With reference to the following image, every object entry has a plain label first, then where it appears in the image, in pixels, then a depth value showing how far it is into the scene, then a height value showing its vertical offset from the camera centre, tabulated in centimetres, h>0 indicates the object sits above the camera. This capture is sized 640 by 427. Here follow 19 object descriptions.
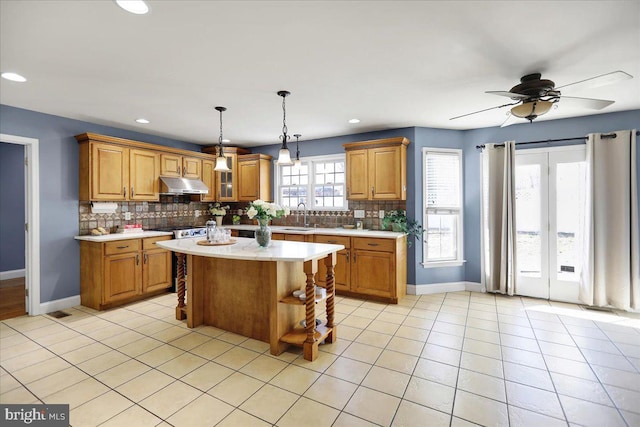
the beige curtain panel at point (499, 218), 438 -10
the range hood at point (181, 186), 482 +46
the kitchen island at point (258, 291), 273 -80
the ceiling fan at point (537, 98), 268 +103
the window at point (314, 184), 536 +54
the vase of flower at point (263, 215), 306 -2
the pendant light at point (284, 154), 313 +61
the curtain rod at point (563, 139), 382 +97
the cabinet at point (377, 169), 449 +66
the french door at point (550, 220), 416 -13
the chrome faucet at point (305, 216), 558 -6
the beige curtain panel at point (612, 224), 374 -17
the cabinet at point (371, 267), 419 -79
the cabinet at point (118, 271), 390 -78
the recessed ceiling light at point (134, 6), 173 +121
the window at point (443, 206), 470 +9
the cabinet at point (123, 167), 405 +70
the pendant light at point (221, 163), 348 +58
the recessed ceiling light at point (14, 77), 270 +125
